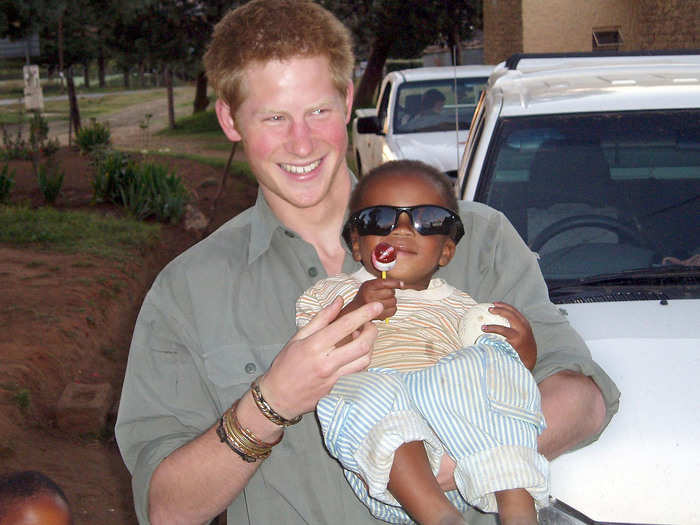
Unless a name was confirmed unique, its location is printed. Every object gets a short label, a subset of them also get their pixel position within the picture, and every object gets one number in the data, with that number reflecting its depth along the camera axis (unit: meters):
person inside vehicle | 11.37
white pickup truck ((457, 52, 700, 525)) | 2.92
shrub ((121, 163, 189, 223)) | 12.97
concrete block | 6.62
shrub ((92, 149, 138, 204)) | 13.53
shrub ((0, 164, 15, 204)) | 13.19
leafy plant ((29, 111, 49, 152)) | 16.38
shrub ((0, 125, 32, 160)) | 17.66
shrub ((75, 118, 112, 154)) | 18.27
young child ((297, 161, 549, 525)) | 2.04
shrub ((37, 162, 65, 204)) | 13.58
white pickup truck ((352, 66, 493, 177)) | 10.16
